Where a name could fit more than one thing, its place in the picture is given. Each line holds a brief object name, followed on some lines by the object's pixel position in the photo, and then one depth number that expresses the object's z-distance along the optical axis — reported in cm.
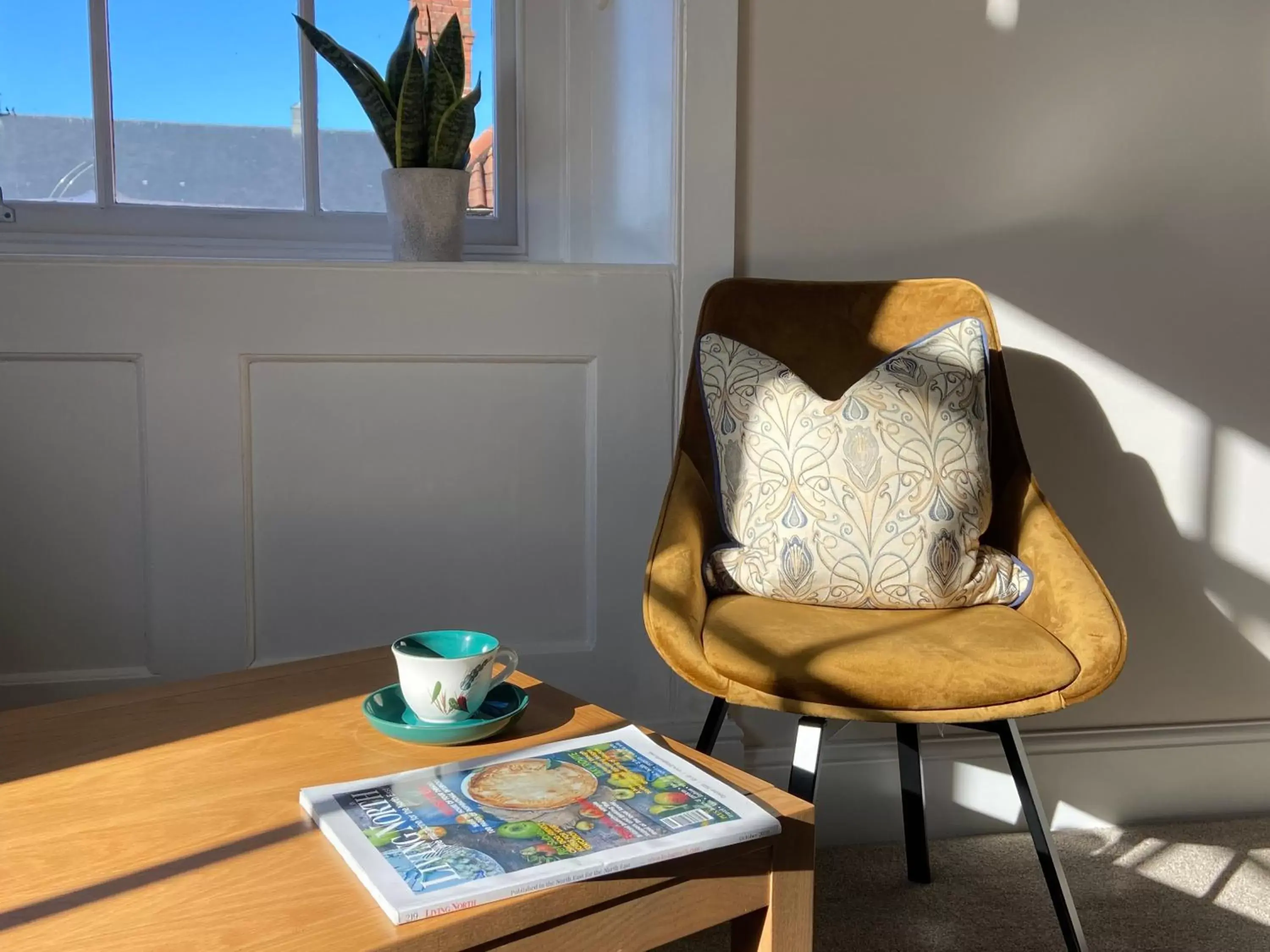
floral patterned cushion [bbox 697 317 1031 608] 145
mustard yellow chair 120
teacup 92
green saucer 92
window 187
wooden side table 64
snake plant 168
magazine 68
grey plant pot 174
